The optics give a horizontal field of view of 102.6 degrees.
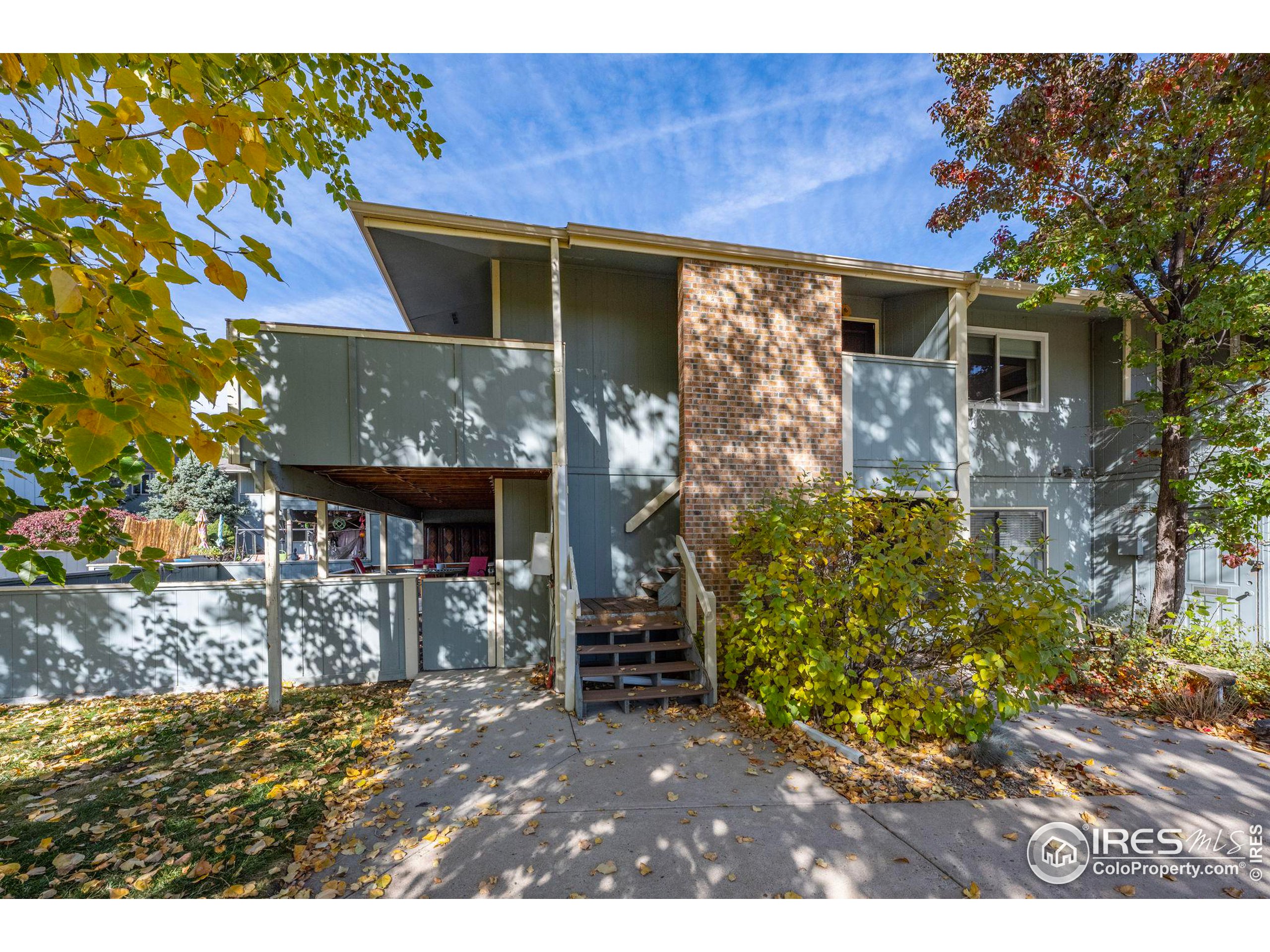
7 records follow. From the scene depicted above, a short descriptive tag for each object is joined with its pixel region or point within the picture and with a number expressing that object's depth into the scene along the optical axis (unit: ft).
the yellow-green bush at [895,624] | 13.61
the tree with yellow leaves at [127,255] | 4.65
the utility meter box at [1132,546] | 27.45
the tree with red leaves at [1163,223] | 19.48
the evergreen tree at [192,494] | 73.87
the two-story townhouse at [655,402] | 19.06
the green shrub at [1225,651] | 18.42
